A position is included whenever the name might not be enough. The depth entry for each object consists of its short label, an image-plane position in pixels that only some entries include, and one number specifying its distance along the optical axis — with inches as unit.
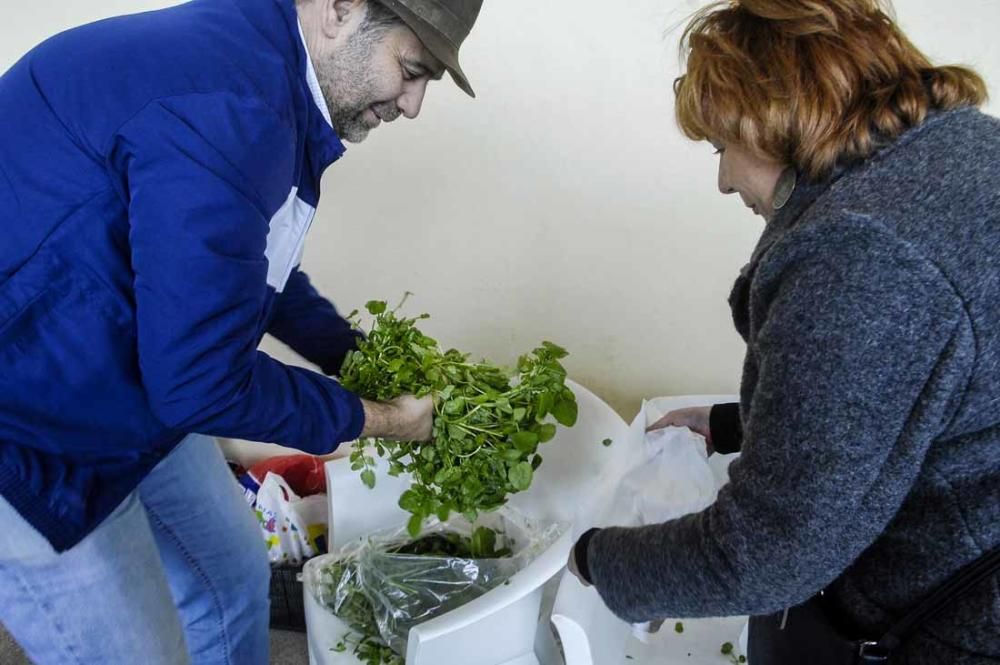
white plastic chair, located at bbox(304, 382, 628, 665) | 43.4
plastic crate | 71.4
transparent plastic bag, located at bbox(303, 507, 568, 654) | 53.1
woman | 23.7
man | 30.4
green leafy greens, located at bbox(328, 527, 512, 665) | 51.4
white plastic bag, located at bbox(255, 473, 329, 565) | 73.0
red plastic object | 82.6
